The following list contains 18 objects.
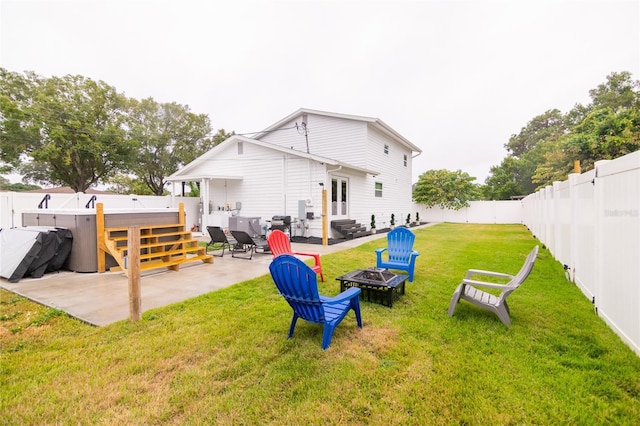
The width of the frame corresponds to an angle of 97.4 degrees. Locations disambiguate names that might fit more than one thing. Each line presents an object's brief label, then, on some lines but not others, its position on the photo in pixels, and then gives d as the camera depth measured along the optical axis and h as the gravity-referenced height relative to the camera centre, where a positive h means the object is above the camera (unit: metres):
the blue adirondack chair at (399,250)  5.85 -0.87
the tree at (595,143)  13.44 +3.41
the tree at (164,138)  24.22 +6.92
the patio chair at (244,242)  8.05 -1.07
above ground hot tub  6.25 -0.23
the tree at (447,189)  23.47 +1.71
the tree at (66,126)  17.45 +5.76
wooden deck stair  6.20 -0.76
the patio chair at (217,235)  8.55 -0.70
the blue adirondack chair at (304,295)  2.88 -0.90
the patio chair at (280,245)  5.52 -0.68
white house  12.25 +1.85
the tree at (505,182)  30.89 +3.11
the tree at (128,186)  33.06 +3.52
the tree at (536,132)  34.12 +9.67
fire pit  4.32 -1.14
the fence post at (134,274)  3.70 -0.81
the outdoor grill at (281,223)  12.03 -0.49
